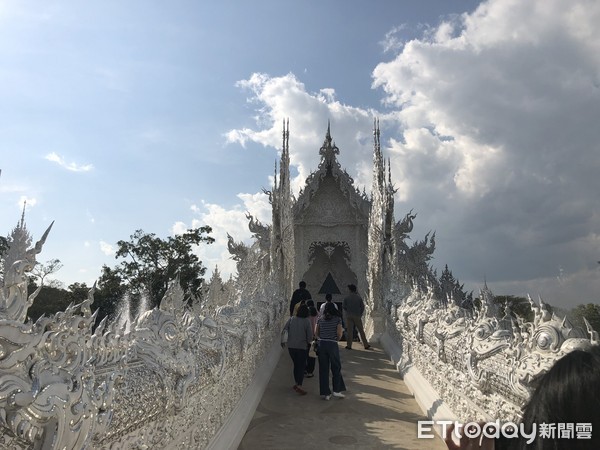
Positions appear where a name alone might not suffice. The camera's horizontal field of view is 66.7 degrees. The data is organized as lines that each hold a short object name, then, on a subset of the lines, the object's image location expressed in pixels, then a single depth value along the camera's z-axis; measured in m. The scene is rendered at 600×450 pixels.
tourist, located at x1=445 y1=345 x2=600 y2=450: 0.88
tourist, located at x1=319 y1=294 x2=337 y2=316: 5.74
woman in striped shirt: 5.27
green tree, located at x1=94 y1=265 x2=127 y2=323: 23.02
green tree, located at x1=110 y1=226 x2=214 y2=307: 24.50
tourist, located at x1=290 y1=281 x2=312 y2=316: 8.51
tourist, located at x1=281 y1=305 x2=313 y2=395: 5.68
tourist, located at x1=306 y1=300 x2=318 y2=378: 6.51
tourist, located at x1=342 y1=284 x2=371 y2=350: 8.34
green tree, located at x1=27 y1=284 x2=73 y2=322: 19.30
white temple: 1.53
